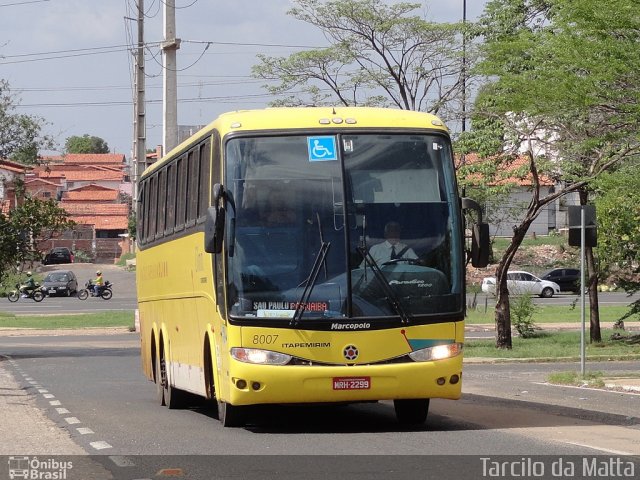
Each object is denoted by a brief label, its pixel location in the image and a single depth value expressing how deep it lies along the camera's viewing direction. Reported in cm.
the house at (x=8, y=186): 3609
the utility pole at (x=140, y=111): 4500
